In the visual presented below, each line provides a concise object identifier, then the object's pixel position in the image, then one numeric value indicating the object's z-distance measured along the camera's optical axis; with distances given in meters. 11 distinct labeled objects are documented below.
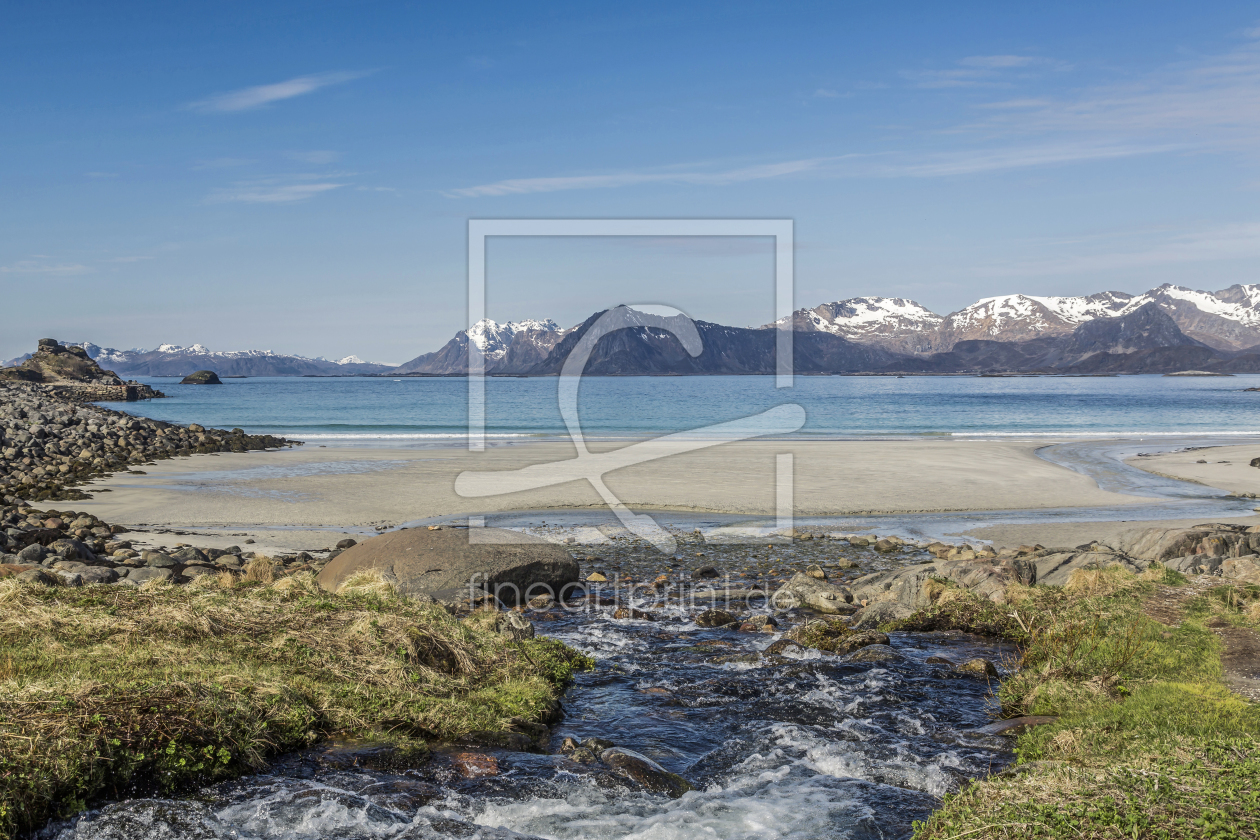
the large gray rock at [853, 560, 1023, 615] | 15.34
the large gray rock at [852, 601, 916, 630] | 14.42
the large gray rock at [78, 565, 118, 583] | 14.52
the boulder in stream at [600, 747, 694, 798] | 8.42
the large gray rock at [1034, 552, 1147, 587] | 15.86
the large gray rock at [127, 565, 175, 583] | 15.24
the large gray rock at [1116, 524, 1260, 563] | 17.54
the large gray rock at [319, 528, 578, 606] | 15.50
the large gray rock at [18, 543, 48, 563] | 16.38
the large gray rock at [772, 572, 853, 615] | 15.59
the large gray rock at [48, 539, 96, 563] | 17.16
